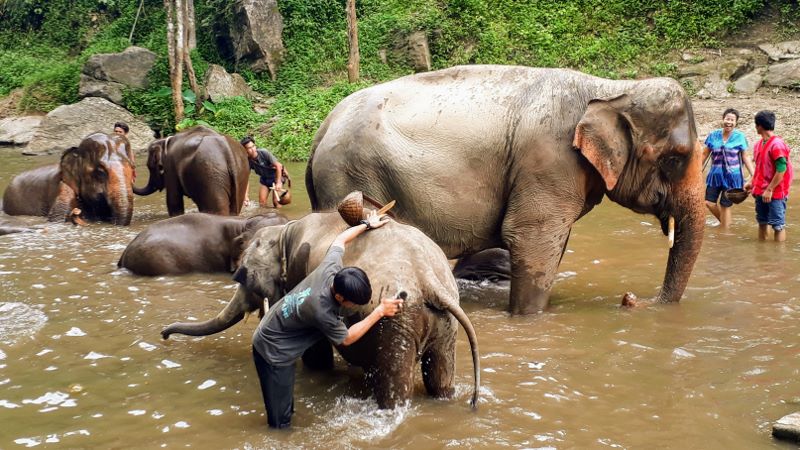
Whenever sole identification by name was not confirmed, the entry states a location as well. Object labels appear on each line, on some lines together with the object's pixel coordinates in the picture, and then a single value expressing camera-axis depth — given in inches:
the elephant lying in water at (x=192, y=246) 292.8
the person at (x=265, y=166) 423.5
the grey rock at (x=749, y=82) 602.0
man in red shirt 318.7
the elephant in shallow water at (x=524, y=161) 232.5
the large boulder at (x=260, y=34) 819.4
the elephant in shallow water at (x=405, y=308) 161.6
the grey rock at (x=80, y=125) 709.9
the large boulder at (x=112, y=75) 799.7
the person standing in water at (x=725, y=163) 349.4
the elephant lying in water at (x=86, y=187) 382.6
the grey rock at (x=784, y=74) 587.2
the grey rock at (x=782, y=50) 619.5
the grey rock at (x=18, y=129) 739.4
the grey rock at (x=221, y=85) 762.2
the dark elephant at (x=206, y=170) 356.8
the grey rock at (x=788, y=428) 150.0
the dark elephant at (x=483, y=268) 291.1
